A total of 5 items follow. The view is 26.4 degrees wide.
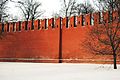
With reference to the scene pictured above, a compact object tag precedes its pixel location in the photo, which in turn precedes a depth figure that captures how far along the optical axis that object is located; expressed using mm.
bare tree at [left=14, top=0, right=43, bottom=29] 40438
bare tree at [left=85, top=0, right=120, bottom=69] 15044
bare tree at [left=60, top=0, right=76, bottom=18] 36491
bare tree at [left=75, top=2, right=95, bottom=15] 36750
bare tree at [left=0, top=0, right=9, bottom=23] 28016
